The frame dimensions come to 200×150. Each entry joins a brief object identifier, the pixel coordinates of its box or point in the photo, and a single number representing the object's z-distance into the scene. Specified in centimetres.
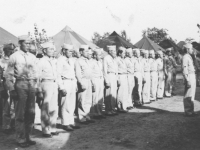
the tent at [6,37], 1064
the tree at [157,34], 6278
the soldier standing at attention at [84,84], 687
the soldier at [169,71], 1159
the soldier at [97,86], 740
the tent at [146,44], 1688
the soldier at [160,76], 1105
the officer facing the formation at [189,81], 750
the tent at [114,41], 1449
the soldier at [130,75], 894
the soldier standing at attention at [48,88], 564
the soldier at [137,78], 958
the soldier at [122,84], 843
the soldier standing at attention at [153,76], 1070
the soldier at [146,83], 1021
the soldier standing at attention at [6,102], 629
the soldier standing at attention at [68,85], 625
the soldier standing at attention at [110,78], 786
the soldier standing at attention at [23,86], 485
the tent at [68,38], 1168
